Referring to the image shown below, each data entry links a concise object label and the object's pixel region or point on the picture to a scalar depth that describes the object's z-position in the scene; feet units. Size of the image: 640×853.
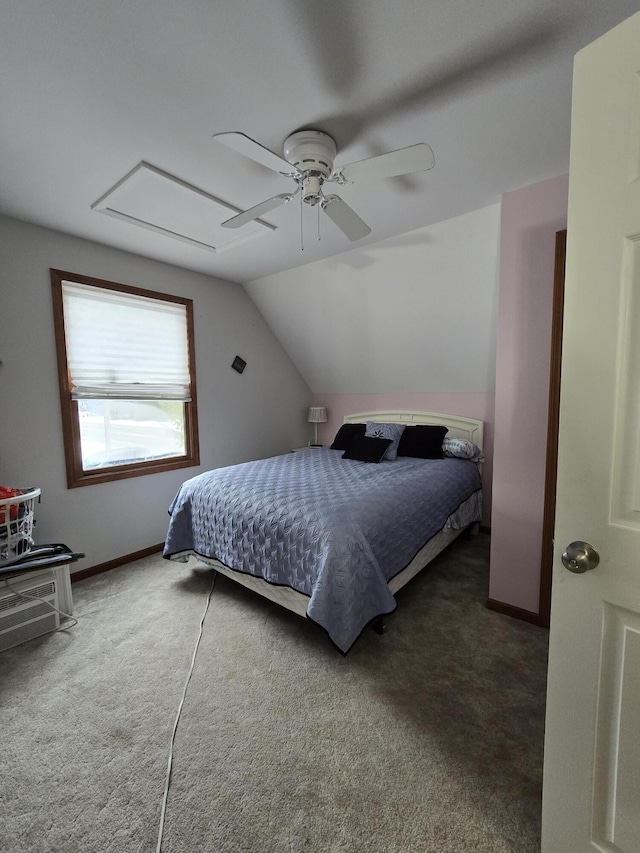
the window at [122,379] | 8.98
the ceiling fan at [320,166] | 4.50
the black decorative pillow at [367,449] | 10.88
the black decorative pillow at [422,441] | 11.14
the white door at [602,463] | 2.64
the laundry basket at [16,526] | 6.56
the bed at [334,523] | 5.90
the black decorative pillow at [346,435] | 13.20
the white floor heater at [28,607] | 6.53
